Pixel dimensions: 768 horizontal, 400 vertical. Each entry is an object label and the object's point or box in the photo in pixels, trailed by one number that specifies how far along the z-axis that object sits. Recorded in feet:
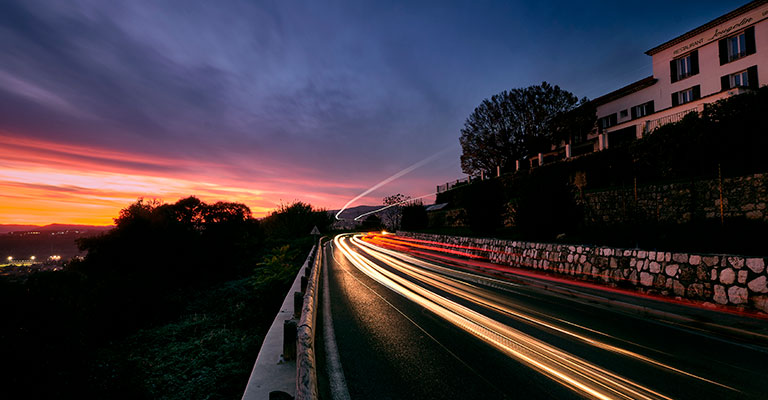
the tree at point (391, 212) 255.25
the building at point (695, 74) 89.56
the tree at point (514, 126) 151.94
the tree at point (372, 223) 240.77
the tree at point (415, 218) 163.53
